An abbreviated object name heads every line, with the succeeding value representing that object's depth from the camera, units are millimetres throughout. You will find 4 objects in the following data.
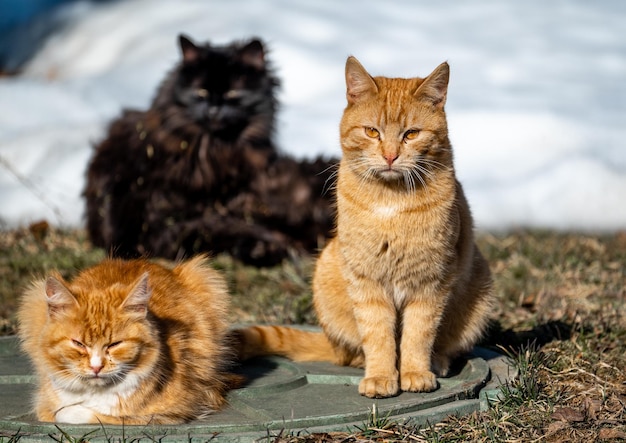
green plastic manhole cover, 5652
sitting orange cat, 6664
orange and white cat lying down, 5770
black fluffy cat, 12484
